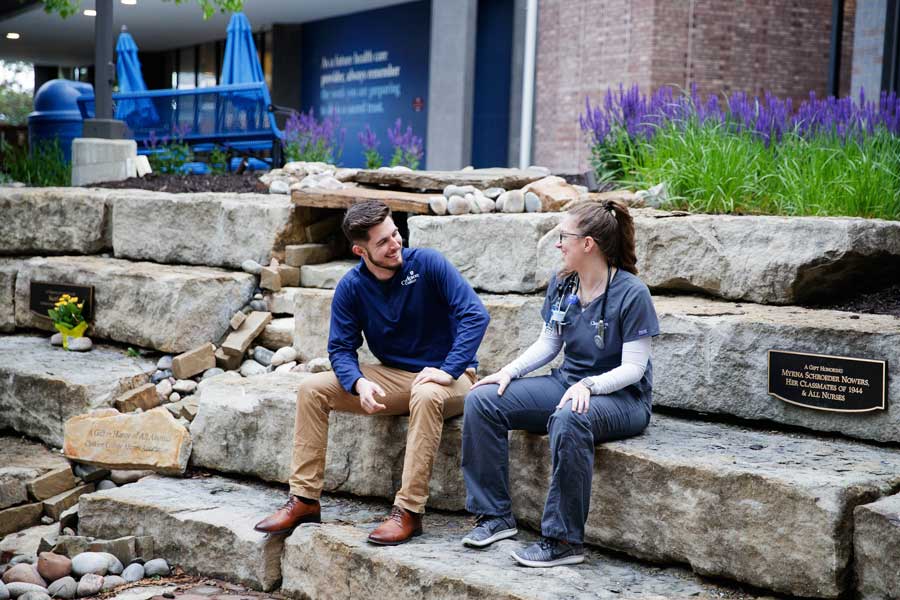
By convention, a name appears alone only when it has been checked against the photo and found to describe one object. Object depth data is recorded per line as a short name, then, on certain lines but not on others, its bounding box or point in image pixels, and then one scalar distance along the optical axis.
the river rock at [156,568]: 4.12
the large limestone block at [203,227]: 6.12
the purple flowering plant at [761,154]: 4.68
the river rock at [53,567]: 4.06
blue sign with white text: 14.71
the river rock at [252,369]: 5.60
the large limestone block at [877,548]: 2.91
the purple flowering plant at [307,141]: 8.58
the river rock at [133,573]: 4.06
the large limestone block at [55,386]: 5.29
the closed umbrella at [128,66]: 11.27
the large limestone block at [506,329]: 4.60
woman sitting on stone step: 3.47
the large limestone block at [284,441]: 4.09
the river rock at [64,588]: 3.92
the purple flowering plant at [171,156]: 8.62
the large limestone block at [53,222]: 6.72
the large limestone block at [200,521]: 3.96
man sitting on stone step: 3.82
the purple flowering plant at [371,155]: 8.84
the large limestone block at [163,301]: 5.81
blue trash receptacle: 12.12
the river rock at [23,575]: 4.04
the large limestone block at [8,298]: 6.55
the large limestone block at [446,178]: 5.85
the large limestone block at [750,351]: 3.65
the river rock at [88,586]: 3.93
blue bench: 9.75
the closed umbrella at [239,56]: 10.76
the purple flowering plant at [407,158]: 8.70
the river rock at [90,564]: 4.09
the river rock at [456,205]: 5.39
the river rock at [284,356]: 5.56
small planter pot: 6.11
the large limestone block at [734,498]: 3.06
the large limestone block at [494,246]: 4.94
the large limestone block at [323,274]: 5.99
